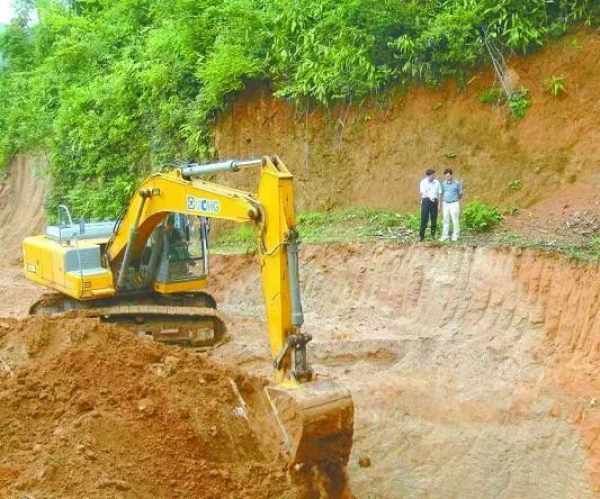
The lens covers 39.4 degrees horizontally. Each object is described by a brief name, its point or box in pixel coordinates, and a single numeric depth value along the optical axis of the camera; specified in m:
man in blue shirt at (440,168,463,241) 14.16
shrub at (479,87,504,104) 15.84
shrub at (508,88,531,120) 15.54
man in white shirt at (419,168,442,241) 14.37
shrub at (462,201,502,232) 14.41
